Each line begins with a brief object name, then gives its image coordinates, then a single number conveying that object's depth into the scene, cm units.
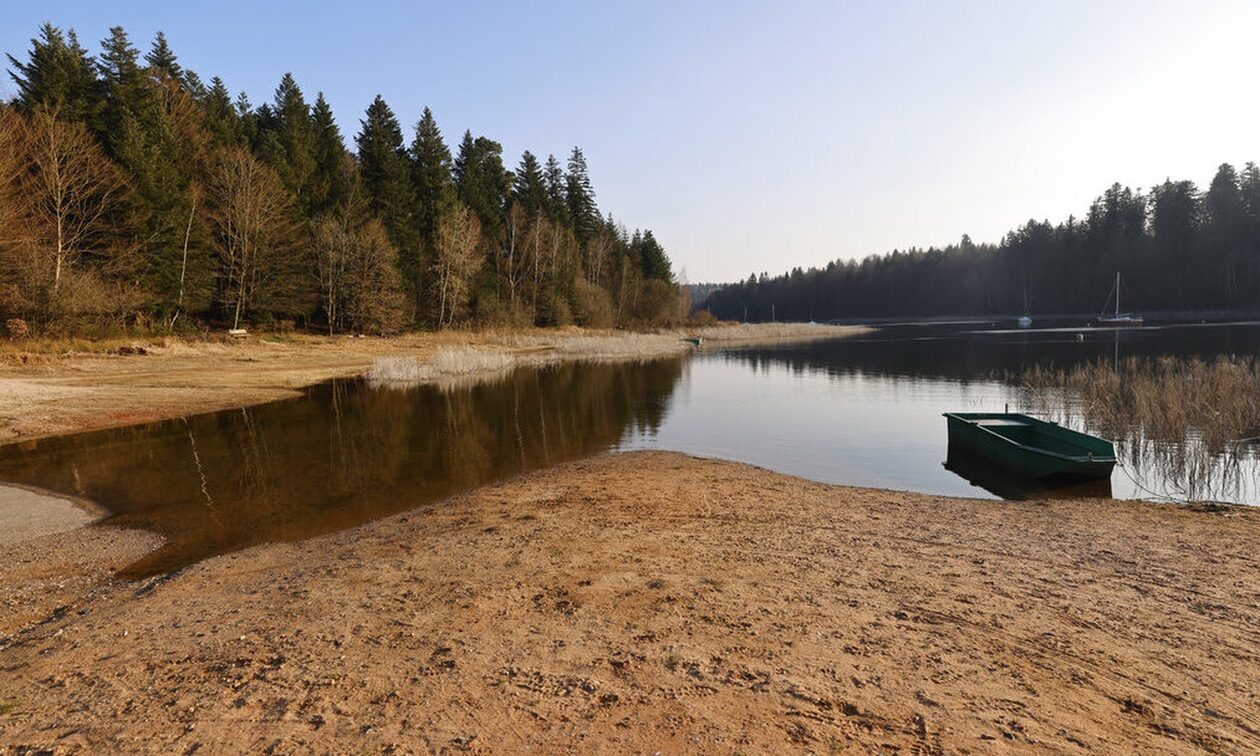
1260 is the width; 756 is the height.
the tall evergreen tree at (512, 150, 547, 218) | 7756
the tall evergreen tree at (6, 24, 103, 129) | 3744
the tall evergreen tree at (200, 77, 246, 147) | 4891
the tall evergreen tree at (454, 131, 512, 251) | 6975
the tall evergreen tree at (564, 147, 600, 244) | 9031
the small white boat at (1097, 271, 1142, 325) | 8931
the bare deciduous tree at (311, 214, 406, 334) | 4828
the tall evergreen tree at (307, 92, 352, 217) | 5459
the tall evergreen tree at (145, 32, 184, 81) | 5394
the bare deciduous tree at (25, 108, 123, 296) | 3158
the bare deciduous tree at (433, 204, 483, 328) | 5509
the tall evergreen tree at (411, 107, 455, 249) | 6341
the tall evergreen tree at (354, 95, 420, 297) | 5778
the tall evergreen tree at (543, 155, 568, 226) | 8066
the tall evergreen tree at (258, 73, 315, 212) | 5047
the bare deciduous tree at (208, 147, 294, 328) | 4269
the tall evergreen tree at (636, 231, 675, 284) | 9831
